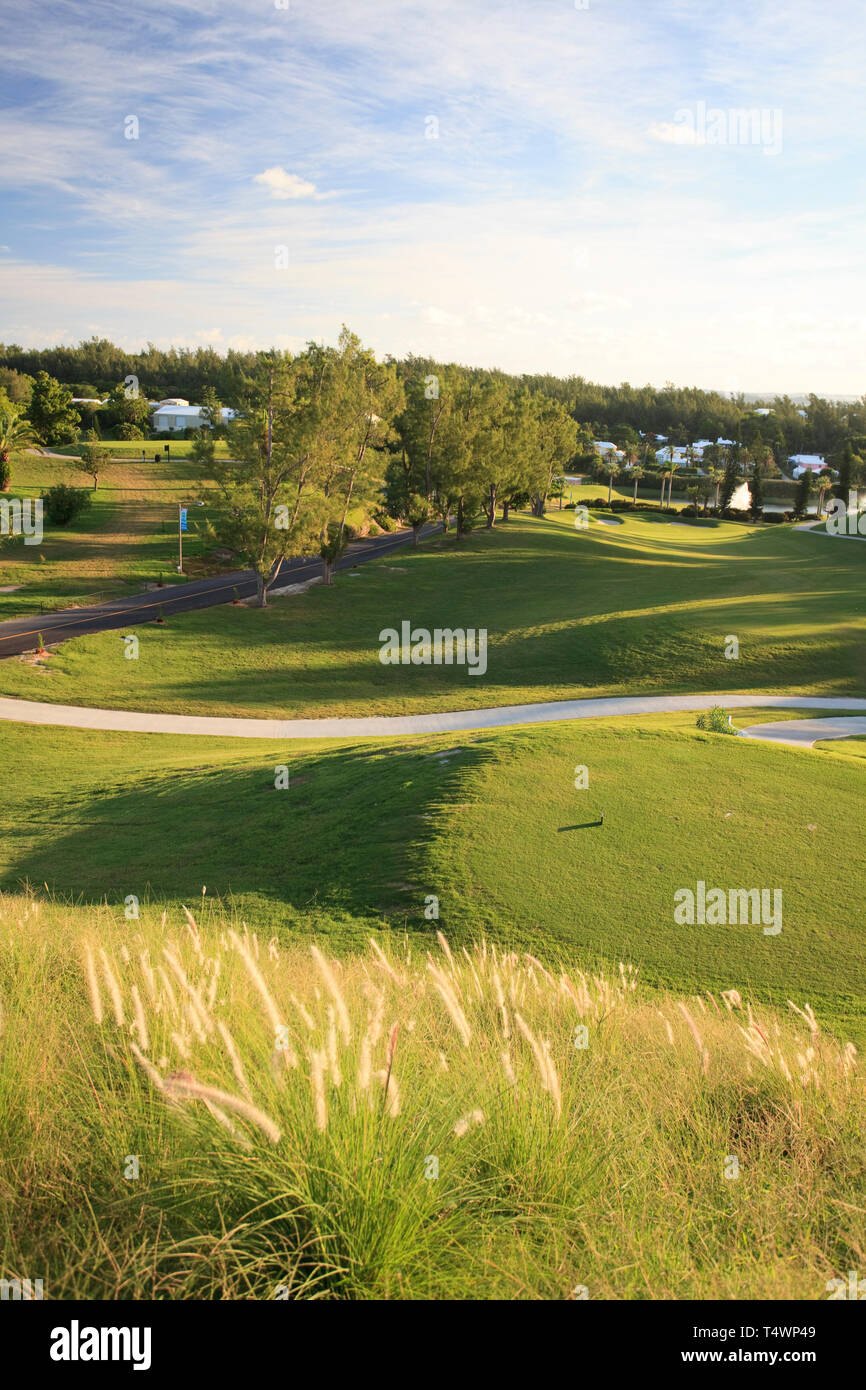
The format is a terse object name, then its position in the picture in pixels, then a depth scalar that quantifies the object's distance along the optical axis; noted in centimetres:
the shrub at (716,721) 2142
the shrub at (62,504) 5991
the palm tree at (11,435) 6138
